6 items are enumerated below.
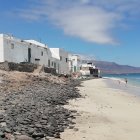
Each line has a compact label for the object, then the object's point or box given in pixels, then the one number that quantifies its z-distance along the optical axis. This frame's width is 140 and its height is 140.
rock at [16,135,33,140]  5.55
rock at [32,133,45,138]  5.97
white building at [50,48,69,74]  40.57
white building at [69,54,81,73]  53.52
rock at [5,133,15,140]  5.50
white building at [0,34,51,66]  25.33
